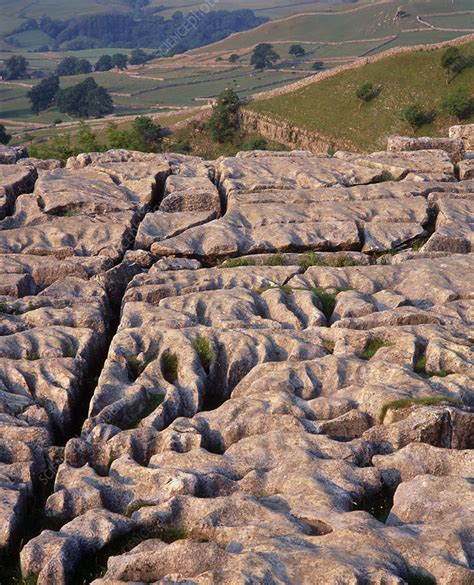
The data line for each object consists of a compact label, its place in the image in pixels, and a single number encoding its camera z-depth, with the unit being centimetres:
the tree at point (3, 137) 12231
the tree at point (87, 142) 6155
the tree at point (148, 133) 9700
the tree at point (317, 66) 18290
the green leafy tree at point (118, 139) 6888
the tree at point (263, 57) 19275
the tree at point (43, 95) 17675
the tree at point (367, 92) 9738
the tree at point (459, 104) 9100
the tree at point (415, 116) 9144
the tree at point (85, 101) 16025
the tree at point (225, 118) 10000
